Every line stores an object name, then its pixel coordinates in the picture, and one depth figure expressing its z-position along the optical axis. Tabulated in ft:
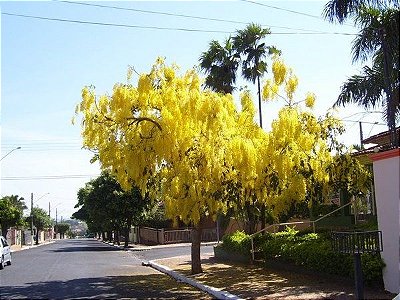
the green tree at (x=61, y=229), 513.04
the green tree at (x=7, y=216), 160.15
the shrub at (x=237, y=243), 65.92
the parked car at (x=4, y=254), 79.92
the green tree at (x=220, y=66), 90.22
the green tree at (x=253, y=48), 90.33
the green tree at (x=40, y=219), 298.52
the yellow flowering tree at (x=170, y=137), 53.11
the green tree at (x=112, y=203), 142.00
